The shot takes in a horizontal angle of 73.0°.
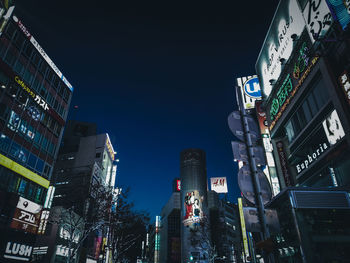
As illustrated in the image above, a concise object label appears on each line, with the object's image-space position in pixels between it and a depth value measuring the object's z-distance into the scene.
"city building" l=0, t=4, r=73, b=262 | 23.11
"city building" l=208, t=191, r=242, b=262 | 75.82
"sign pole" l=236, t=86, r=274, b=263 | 5.33
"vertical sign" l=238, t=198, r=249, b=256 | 52.16
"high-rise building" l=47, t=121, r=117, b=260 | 43.78
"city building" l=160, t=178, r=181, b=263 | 77.19
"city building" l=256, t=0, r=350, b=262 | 14.25
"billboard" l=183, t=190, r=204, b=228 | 63.66
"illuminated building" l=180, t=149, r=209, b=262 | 62.53
